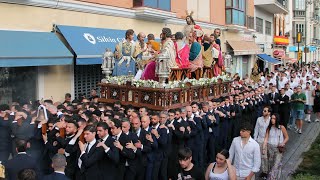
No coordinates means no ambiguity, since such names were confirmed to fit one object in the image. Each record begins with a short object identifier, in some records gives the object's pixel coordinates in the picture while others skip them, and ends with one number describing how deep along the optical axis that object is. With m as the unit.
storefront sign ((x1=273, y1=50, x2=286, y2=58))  34.09
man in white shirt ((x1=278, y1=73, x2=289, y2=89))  16.20
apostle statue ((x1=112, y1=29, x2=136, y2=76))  9.61
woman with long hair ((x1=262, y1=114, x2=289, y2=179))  7.45
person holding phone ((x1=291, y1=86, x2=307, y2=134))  13.15
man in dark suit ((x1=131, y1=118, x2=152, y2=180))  6.39
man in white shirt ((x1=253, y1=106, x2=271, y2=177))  7.74
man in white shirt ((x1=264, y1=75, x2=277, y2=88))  16.67
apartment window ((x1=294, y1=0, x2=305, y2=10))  49.91
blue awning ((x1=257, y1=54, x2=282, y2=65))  30.75
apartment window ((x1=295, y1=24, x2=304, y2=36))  50.34
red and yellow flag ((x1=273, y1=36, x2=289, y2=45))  36.80
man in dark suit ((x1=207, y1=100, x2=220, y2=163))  8.61
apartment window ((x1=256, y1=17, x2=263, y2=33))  31.66
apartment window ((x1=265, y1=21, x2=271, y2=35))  35.06
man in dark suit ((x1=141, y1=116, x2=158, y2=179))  6.53
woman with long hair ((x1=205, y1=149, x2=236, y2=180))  5.10
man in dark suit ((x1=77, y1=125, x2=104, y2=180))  5.33
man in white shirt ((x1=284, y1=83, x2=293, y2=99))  13.87
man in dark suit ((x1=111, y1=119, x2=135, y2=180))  5.83
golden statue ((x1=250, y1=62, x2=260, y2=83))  17.48
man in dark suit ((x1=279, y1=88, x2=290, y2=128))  12.64
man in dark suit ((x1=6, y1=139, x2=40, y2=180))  5.06
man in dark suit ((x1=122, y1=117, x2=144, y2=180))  6.03
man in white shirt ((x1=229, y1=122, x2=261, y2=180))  5.98
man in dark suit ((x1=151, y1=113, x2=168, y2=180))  6.71
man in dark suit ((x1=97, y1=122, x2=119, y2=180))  5.47
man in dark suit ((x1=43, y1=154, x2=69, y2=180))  4.45
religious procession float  8.12
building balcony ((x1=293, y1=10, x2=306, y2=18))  50.25
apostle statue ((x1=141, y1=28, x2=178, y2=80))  8.41
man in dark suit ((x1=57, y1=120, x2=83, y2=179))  5.72
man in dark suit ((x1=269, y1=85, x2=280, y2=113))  12.61
